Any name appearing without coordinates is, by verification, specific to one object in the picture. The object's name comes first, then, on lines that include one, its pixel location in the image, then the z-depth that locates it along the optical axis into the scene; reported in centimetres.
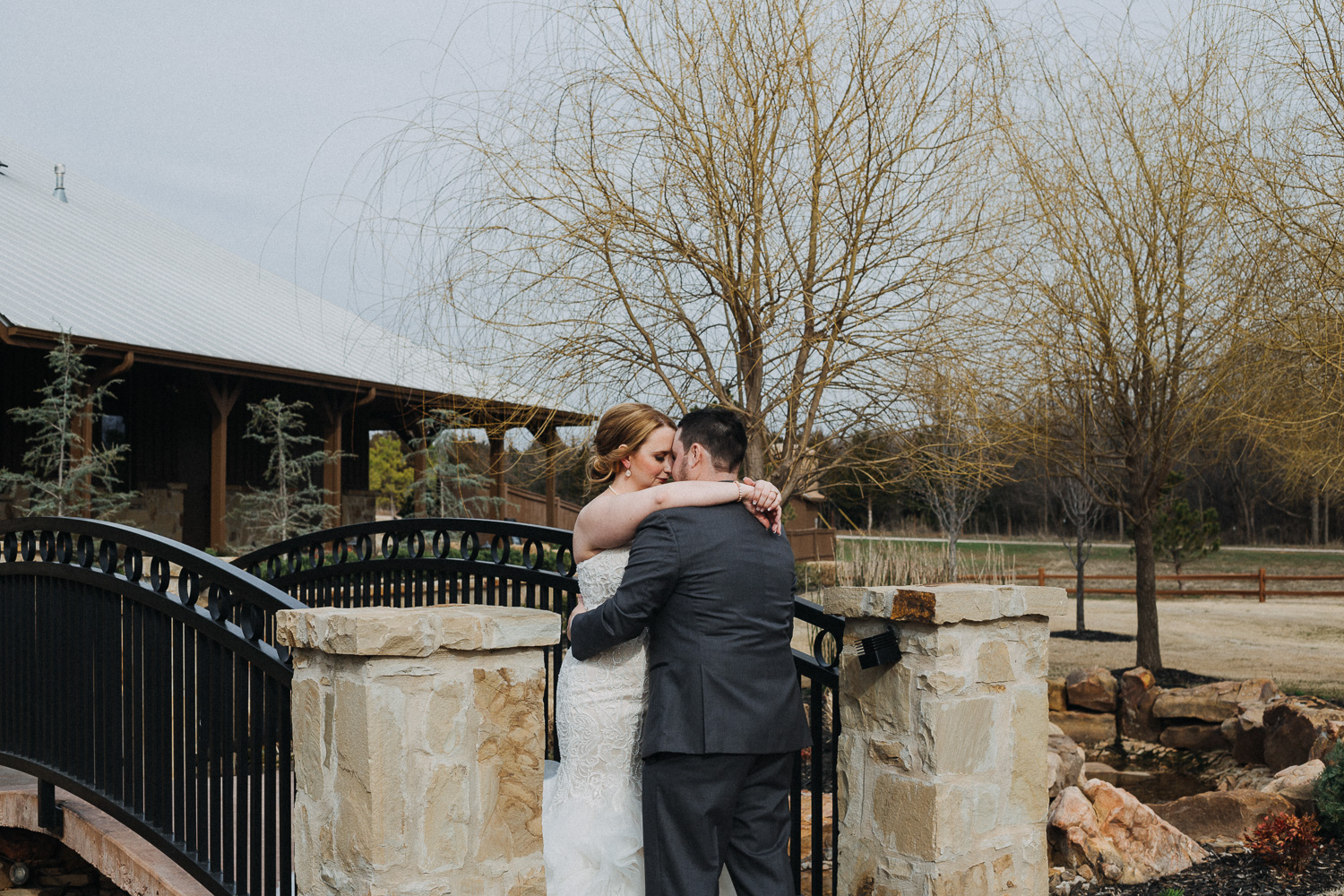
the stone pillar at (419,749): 235
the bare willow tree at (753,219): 691
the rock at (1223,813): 614
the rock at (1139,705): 1039
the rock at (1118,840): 531
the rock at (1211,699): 988
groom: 258
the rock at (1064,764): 738
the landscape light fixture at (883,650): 315
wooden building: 1349
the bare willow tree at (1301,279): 771
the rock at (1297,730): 790
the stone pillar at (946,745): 310
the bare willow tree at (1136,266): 1036
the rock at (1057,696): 1116
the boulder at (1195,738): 962
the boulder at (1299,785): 642
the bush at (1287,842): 518
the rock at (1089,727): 1048
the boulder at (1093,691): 1097
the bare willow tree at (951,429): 717
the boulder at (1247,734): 895
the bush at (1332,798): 579
